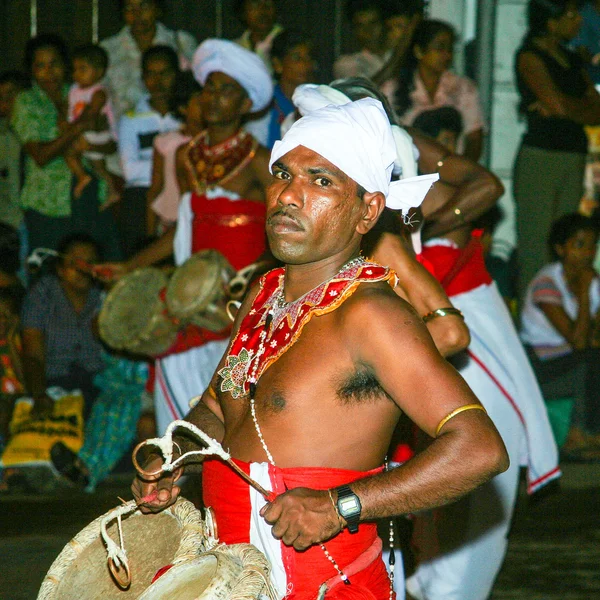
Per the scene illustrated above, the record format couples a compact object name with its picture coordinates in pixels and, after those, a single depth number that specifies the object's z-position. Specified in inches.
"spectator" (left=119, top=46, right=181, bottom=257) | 334.6
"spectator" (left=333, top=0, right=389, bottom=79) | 344.5
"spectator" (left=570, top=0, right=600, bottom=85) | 371.6
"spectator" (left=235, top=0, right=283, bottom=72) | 348.2
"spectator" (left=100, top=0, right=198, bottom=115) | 349.4
